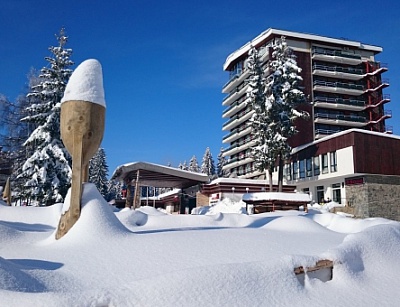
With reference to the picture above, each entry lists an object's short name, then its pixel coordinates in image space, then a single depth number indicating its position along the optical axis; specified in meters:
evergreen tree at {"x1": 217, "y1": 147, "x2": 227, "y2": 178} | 78.30
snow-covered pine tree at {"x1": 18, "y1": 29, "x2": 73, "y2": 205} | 22.73
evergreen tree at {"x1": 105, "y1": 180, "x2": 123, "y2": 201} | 80.81
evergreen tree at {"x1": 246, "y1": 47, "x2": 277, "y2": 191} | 33.28
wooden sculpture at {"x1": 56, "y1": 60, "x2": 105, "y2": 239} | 6.31
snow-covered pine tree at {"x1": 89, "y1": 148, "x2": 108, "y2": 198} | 62.32
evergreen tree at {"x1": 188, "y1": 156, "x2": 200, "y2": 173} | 85.54
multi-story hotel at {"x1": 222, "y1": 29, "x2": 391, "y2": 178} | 49.66
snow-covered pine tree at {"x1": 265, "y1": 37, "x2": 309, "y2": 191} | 33.25
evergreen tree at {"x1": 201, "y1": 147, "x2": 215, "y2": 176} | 79.62
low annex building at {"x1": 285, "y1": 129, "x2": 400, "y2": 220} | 32.19
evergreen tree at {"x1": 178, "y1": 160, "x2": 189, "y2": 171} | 88.66
